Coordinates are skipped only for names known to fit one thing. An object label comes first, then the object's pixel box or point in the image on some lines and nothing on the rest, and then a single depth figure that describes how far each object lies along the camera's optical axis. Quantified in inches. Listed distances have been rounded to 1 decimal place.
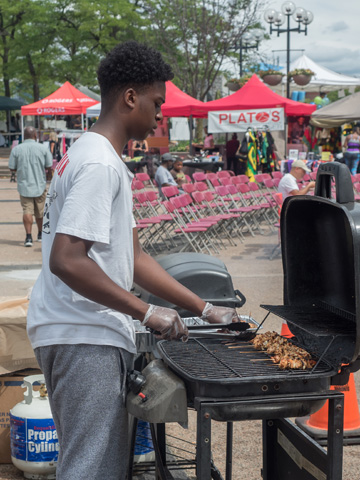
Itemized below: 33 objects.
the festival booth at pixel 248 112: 749.3
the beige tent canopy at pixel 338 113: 797.9
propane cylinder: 142.9
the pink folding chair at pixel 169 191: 530.0
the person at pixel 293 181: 426.9
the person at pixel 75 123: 1407.6
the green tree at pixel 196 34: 1250.6
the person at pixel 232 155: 919.7
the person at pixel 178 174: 665.0
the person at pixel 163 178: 582.2
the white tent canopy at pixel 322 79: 1724.9
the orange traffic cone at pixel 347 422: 173.6
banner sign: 749.3
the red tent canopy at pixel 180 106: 747.2
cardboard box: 156.6
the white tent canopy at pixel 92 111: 872.9
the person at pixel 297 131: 1118.4
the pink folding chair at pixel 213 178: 671.8
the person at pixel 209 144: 1090.7
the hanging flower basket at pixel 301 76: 1289.4
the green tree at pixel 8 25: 1531.7
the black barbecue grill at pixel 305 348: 89.6
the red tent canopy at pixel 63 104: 924.6
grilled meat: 94.3
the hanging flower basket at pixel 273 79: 1247.5
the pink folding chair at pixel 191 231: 443.8
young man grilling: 87.0
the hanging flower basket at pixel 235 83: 1169.5
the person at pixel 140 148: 1039.0
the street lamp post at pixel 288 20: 1074.1
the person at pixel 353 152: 867.4
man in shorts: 458.6
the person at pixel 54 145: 1082.4
